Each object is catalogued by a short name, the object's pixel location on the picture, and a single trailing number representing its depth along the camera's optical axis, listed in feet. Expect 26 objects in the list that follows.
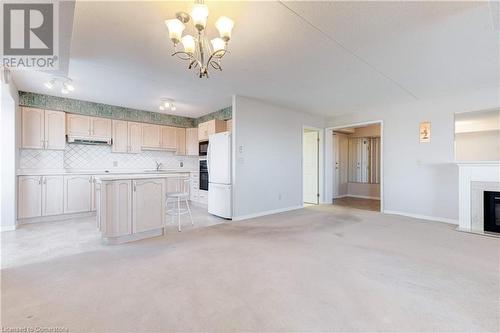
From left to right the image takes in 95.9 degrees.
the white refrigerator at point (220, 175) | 15.08
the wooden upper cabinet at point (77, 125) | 16.12
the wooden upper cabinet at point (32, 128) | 14.52
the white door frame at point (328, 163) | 21.67
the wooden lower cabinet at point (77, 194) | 15.33
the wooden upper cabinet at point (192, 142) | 21.31
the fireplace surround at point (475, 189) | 12.09
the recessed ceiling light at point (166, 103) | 16.17
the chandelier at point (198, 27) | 5.73
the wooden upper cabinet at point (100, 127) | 16.96
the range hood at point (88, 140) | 16.22
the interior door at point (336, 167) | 26.04
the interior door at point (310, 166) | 22.03
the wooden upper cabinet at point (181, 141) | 21.49
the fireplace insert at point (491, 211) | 12.12
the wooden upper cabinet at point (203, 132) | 18.60
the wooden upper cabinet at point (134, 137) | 18.67
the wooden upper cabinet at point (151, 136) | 19.40
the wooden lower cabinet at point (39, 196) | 13.93
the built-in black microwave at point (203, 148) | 19.47
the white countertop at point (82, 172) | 14.21
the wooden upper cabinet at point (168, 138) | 20.51
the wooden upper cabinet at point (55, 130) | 15.23
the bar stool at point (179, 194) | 12.71
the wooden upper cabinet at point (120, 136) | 17.98
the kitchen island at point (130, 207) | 10.17
